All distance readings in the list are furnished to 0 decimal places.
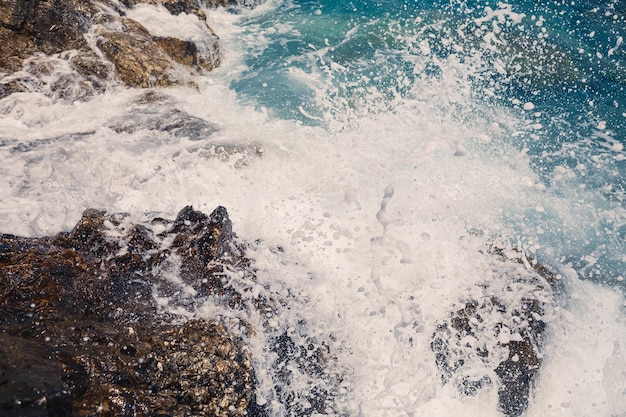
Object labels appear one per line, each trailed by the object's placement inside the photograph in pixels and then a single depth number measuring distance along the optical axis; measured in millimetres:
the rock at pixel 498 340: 3902
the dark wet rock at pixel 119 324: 2635
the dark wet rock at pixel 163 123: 6414
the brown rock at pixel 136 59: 7289
